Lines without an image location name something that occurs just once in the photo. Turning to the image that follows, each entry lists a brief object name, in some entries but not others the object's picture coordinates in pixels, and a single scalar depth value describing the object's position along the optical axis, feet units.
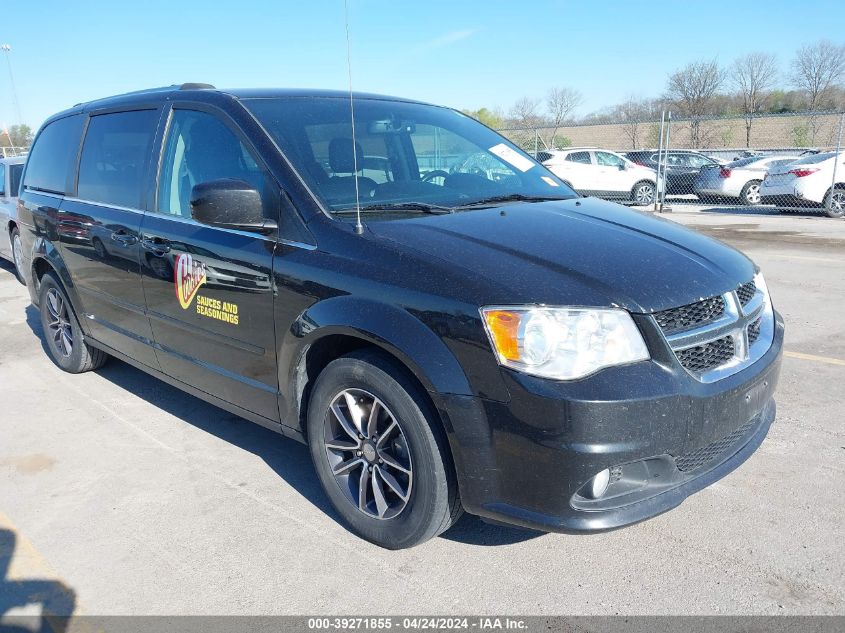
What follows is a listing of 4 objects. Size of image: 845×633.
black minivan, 7.70
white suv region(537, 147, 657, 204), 55.83
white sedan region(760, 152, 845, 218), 45.83
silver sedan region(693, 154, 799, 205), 56.90
